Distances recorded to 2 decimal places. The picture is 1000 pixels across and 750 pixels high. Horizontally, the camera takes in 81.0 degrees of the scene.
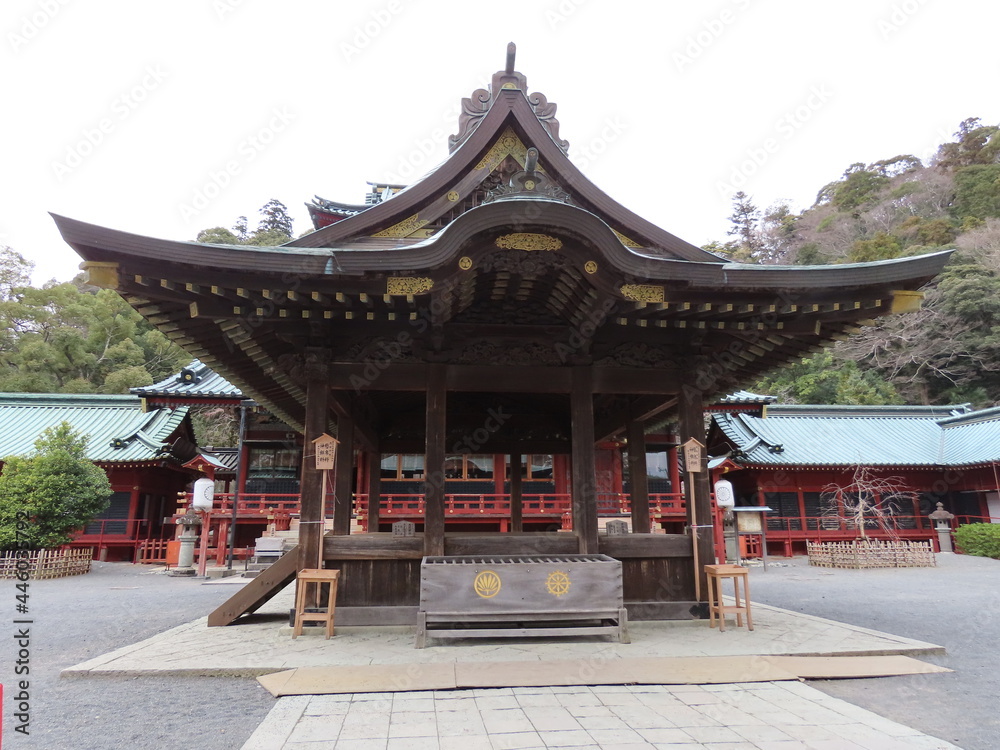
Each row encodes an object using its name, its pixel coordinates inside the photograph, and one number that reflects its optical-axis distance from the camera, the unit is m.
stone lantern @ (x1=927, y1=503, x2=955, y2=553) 20.73
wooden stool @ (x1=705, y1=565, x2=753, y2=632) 6.46
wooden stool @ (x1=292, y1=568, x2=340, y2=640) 6.16
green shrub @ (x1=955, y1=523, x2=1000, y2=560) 18.48
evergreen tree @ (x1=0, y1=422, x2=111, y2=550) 15.31
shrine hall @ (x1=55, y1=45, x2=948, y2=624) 5.72
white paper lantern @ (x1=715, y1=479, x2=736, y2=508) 14.95
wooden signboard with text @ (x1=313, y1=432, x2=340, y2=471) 6.48
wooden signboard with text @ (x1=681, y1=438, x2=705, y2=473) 7.04
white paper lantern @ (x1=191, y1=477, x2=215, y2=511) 15.45
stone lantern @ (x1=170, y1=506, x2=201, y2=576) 16.75
